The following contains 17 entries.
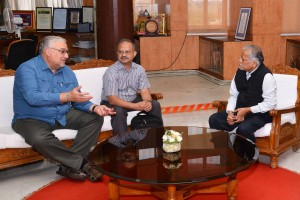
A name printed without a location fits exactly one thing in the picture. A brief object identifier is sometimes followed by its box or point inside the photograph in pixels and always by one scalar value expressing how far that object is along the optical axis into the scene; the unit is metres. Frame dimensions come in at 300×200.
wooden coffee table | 3.09
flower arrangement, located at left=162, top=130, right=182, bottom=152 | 3.44
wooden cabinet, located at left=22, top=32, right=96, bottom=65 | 9.24
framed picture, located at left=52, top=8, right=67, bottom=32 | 9.30
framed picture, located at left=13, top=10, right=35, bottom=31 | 9.48
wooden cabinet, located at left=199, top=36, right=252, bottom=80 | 8.62
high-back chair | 7.00
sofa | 3.99
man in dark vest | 4.26
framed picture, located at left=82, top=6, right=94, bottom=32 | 9.23
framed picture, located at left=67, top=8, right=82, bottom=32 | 9.25
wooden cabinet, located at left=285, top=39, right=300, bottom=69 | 8.92
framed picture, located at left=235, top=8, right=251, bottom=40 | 8.68
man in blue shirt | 3.91
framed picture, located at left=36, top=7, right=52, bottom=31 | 9.35
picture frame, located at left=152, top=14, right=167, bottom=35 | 9.89
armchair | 4.28
